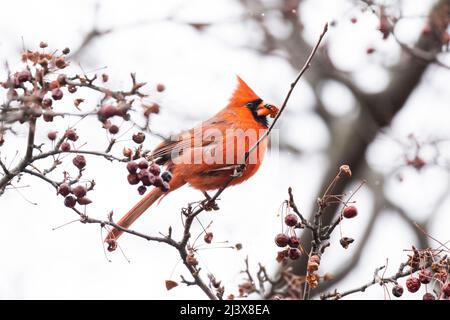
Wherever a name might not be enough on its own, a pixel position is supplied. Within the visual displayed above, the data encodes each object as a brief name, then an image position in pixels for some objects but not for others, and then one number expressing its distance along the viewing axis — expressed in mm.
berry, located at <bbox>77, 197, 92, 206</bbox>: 5754
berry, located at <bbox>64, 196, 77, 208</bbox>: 5664
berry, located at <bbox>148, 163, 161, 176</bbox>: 5746
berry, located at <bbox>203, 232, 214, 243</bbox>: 6349
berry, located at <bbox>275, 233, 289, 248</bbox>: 5770
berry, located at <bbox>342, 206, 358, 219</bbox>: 5742
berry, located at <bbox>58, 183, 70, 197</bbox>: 5617
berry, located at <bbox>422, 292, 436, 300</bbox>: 5527
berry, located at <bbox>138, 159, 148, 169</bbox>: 5707
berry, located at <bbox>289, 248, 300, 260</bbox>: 5793
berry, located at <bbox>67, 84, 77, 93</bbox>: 5219
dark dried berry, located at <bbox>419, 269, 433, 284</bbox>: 5500
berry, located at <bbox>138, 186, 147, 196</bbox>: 5801
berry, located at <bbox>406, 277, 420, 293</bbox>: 5535
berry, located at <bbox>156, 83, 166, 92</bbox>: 5138
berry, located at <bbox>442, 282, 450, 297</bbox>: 5187
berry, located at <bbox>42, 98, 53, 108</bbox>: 5312
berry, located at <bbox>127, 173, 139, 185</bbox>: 5707
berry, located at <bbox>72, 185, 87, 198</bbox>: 5687
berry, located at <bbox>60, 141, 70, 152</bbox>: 5582
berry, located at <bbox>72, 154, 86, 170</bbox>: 5840
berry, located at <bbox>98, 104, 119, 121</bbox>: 4809
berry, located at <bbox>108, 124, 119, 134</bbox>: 5527
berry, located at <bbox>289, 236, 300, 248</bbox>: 5773
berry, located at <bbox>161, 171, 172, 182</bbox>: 5887
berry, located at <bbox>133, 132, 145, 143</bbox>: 5773
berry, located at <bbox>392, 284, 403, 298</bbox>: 5578
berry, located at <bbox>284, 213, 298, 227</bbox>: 5730
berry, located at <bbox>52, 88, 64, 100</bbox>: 5375
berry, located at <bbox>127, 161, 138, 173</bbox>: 5652
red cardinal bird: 8555
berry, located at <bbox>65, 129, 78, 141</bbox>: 5559
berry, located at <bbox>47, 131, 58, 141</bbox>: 5855
